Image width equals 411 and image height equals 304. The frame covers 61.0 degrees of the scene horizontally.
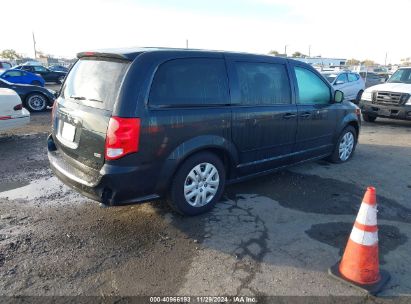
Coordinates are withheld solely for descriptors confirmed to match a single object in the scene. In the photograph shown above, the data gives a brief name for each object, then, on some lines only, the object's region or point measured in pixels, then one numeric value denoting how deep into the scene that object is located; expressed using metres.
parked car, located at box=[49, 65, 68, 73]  31.39
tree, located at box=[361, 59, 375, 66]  82.69
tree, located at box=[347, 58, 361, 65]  80.70
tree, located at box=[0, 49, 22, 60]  65.69
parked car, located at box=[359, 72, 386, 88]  24.49
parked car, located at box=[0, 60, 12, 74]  23.34
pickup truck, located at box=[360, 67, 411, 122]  9.93
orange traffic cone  2.78
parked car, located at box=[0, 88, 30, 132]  7.09
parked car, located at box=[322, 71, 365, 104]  14.55
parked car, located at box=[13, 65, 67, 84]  25.50
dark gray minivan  3.30
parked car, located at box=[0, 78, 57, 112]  11.32
